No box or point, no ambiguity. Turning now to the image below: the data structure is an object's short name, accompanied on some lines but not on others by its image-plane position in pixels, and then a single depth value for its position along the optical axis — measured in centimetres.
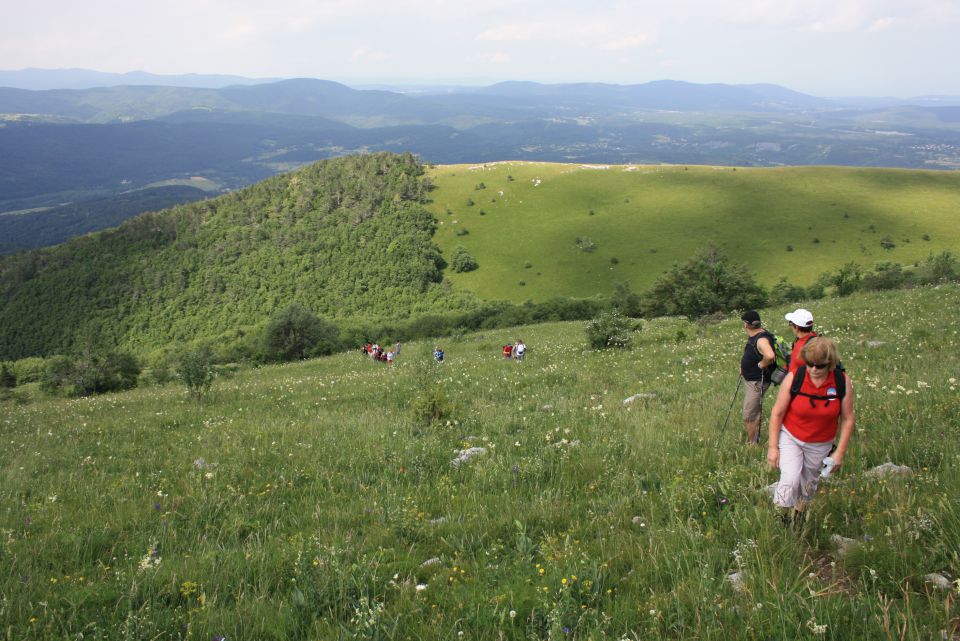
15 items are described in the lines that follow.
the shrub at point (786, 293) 5461
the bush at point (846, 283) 4223
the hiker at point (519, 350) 2126
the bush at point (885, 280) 4203
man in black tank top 746
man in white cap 620
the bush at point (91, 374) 4019
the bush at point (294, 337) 5031
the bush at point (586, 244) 10244
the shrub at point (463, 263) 10856
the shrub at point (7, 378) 6238
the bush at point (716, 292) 3809
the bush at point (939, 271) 4016
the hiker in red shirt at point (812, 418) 466
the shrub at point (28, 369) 7595
